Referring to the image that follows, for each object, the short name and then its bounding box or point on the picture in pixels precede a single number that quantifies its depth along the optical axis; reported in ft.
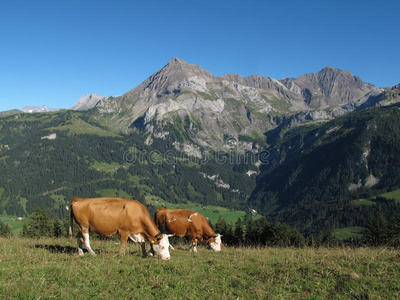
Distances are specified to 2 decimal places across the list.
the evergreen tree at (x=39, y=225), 181.98
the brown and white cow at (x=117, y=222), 56.29
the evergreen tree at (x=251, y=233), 218.59
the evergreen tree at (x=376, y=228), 187.24
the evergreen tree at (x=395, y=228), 183.52
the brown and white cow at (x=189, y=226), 80.33
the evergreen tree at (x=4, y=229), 189.11
